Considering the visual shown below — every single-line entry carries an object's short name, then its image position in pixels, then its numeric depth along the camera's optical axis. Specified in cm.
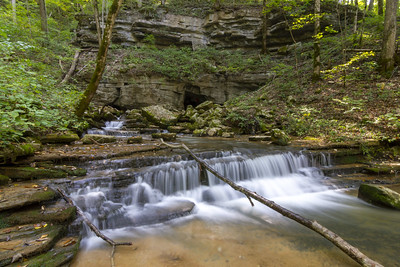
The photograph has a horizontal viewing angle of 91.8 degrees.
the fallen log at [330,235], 200
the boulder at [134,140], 648
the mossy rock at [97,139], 607
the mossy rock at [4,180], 325
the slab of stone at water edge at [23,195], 266
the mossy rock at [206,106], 1307
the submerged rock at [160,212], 348
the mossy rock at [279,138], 722
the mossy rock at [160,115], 1107
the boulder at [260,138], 824
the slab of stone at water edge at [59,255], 208
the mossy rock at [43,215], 259
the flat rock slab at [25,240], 208
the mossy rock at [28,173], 349
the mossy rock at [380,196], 392
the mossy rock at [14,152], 347
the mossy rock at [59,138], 561
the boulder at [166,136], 761
